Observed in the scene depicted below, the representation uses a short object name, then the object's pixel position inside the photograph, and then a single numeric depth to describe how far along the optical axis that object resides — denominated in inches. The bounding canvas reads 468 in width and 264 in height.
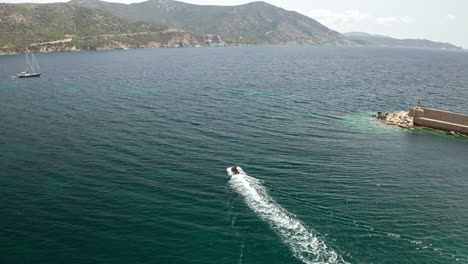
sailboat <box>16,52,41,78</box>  6318.9
